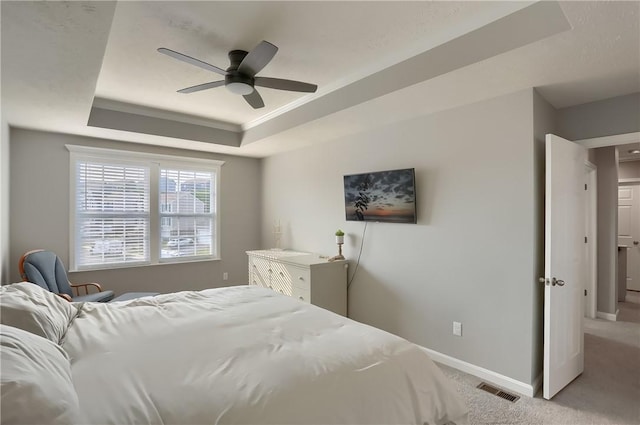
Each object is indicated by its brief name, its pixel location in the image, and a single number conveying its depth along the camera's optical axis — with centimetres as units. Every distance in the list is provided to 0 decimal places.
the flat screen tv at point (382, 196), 329
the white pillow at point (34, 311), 142
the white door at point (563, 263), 247
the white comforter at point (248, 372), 114
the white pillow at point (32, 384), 79
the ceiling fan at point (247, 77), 214
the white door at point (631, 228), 569
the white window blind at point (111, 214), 417
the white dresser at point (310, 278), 370
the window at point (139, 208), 418
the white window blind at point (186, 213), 480
